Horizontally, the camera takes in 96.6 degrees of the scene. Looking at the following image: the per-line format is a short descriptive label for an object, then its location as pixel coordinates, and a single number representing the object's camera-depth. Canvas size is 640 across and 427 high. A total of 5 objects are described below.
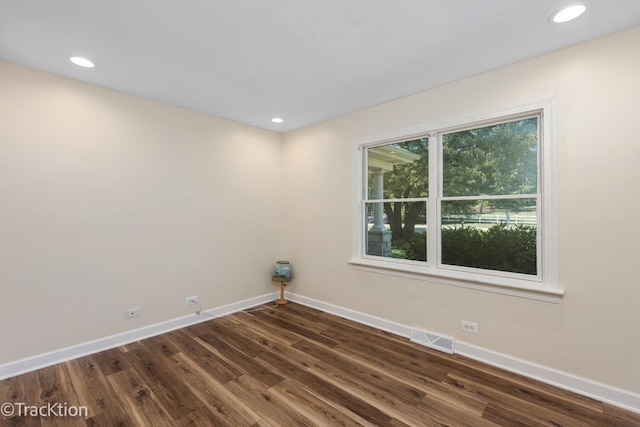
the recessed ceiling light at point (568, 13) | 1.76
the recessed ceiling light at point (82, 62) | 2.36
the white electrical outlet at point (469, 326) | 2.67
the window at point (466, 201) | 2.42
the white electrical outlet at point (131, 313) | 3.04
